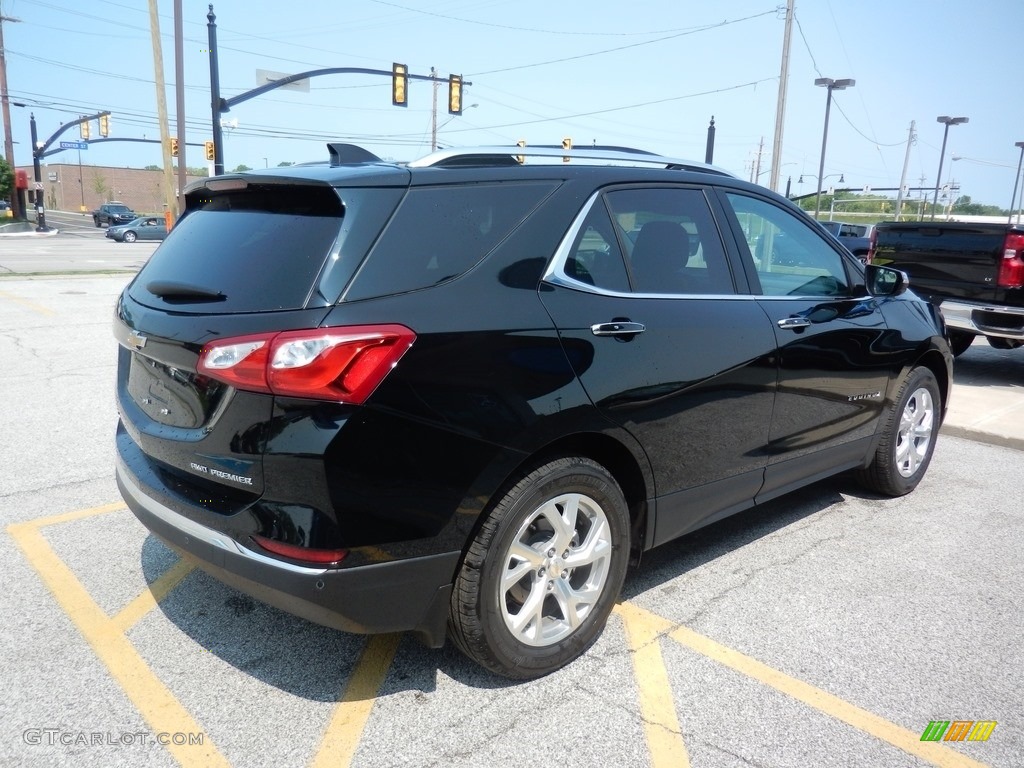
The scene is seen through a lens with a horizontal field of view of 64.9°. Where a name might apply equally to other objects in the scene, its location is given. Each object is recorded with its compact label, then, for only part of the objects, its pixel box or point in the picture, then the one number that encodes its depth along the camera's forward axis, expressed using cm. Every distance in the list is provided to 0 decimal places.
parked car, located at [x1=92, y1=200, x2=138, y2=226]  5356
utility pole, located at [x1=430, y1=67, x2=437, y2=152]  4662
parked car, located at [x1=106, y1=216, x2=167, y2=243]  4150
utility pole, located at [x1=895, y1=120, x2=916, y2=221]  5000
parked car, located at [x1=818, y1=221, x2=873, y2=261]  2135
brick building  9806
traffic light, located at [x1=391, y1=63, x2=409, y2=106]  2550
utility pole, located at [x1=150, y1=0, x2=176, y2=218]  2197
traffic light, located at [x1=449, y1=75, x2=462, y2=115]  2734
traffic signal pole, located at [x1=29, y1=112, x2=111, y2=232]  4611
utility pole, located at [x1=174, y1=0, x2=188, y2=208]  2180
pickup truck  806
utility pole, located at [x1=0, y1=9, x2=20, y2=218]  4275
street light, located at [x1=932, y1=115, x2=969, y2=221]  5072
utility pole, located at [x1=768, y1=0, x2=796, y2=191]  2238
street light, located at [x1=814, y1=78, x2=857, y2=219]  3541
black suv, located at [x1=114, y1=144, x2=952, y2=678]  233
